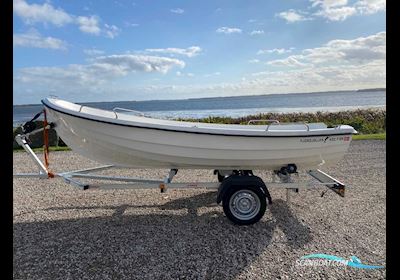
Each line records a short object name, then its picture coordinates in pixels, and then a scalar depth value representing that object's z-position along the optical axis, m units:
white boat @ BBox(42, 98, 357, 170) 3.81
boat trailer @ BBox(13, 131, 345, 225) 3.90
